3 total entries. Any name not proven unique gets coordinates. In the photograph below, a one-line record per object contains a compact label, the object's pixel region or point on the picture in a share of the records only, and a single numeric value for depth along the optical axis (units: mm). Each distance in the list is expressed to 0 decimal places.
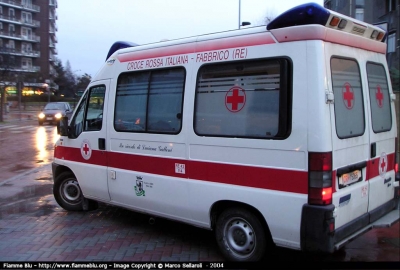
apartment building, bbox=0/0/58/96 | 79000
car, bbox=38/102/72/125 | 27734
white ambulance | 3836
